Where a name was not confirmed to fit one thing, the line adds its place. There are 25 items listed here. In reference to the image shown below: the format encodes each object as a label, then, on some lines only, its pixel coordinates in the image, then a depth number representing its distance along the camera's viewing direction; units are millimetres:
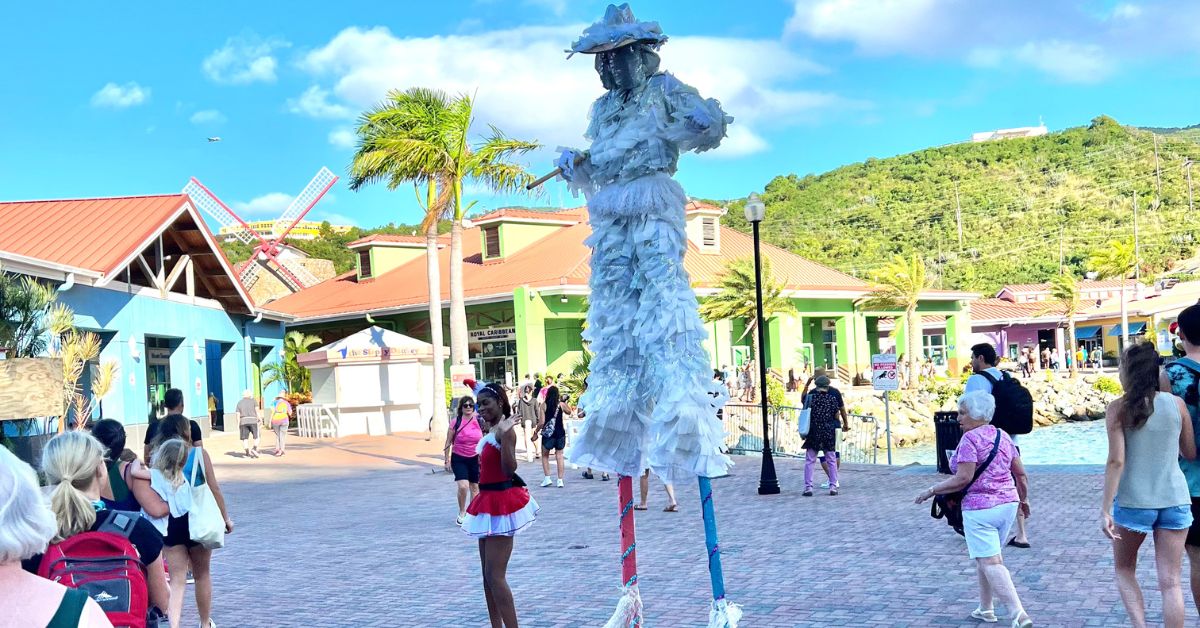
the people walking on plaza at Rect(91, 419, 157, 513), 5996
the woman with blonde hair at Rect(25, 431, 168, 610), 3816
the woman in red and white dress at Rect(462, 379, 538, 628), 5805
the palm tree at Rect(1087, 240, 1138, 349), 46750
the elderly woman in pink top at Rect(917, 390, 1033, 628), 5738
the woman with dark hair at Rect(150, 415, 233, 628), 6254
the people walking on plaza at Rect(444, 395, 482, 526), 10688
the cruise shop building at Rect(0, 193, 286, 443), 21906
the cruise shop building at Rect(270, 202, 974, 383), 29609
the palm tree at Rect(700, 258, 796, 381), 30672
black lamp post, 13047
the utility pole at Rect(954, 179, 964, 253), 85938
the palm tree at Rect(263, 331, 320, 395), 33844
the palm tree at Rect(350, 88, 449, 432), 22172
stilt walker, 5191
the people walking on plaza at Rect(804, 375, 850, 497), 12484
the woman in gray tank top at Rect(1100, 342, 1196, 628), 4727
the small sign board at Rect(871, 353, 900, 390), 15633
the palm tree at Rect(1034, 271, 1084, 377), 47688
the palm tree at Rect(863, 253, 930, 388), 35562
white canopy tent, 26984
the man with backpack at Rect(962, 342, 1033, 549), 8273
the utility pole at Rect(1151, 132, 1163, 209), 84288
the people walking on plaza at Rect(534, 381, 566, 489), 14875
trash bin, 12659
